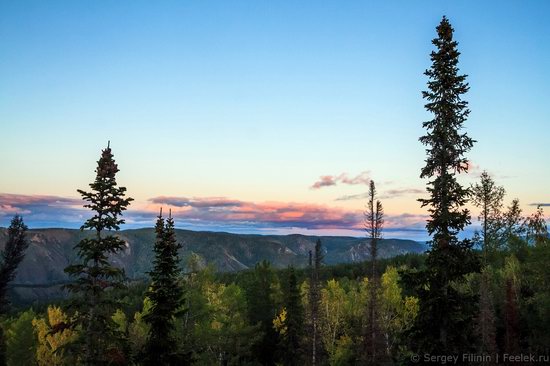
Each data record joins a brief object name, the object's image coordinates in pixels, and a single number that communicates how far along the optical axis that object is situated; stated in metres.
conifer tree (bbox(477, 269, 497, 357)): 39.03
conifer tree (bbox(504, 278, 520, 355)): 42.08
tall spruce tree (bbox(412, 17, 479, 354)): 19.53
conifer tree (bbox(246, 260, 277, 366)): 67.69
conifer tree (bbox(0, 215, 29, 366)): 59.84
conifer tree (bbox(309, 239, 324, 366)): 49.47
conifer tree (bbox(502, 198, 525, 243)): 54.44
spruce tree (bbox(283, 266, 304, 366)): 56.16
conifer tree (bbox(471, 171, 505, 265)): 49.19
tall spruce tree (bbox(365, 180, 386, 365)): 39.88
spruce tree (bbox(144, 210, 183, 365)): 24.50
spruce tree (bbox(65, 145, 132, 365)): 20.44
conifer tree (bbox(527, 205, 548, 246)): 56.16
